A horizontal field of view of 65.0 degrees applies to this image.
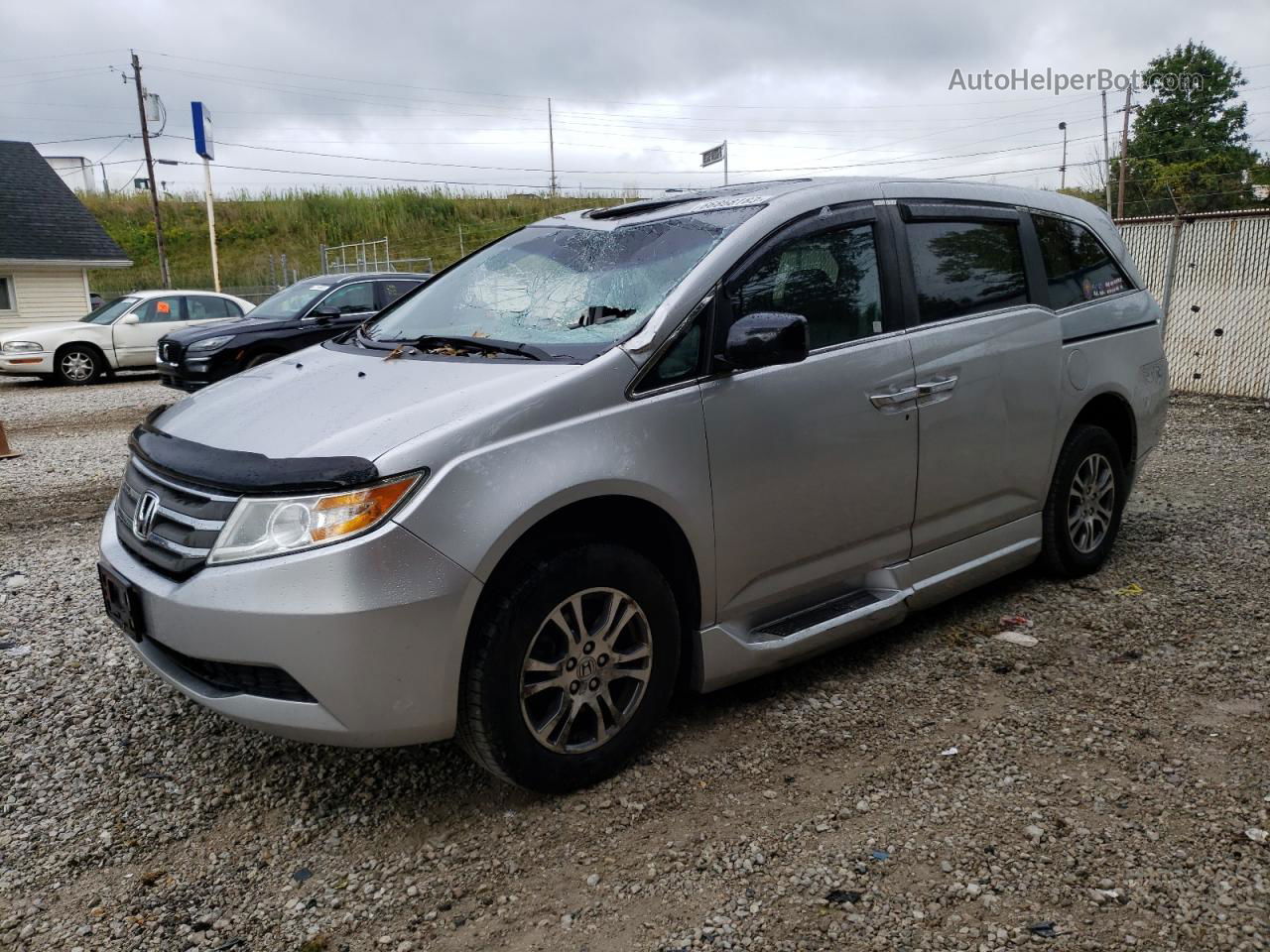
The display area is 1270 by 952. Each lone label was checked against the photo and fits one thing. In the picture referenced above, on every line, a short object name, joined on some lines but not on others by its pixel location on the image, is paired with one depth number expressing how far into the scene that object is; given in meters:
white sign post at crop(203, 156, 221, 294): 31.26
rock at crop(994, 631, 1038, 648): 4.17
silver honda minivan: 2.61
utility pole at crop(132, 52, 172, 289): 34.78
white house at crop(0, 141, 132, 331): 27.17
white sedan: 16.19
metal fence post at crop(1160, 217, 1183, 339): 11.32
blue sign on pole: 31.67
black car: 11.99
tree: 45.81
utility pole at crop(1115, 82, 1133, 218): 42.62
